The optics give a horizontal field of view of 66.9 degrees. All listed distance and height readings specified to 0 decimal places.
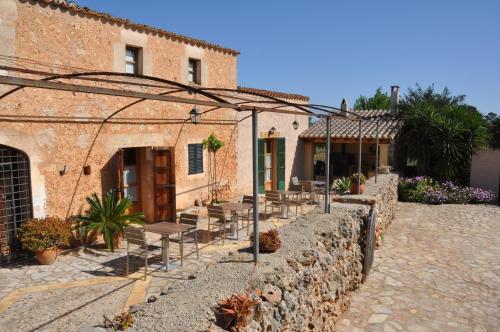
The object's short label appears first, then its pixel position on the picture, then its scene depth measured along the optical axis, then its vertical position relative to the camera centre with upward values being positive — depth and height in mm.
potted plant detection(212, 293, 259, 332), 3133 -1378
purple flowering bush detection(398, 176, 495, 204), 14133 -1731
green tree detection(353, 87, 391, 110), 39228 +5015
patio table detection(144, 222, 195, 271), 6508 -1429
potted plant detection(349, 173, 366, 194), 9062 -874
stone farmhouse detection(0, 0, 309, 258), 7070 +568
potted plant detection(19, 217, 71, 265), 6734 -1574
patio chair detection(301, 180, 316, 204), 12297 -1294
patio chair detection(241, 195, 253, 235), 10031 -1361
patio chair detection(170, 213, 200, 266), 7106 -1408
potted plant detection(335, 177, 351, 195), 12804 -1289
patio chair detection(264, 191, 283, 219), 10250 -1340
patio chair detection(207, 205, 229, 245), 8211 -1405
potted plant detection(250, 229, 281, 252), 4766 -1175
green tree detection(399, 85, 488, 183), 14945 +356
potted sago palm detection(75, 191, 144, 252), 7629 -1413
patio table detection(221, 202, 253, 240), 8663 -1421
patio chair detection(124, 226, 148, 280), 6105 -1425
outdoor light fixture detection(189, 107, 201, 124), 8703 +770
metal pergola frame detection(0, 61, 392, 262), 2719 +480
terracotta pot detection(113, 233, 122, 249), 7816 -1892
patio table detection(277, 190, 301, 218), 10719 -1384
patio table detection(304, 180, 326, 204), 12575 -1518
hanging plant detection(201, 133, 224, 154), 11274 +177
